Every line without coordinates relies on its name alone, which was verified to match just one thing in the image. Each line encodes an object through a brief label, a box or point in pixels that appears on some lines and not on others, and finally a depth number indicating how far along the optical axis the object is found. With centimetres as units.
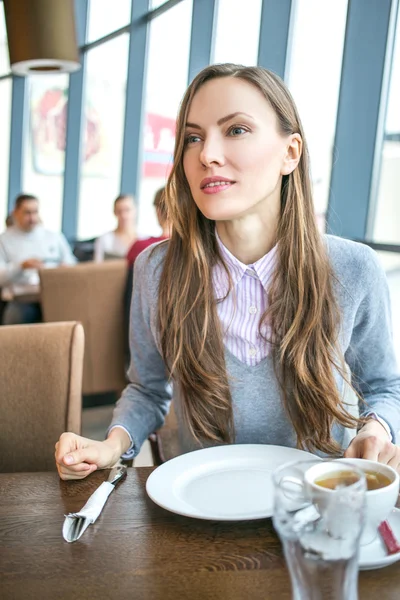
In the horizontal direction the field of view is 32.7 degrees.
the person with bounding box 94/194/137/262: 538
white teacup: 74
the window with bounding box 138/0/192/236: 618
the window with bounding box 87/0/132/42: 699
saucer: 75
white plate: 89
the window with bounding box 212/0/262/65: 486
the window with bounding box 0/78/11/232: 973
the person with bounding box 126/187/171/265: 337
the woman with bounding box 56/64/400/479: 120
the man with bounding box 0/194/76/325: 430
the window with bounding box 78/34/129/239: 763
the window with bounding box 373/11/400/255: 370
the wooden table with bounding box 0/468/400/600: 75
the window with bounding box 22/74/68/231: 876
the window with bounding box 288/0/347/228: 407
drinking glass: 53
